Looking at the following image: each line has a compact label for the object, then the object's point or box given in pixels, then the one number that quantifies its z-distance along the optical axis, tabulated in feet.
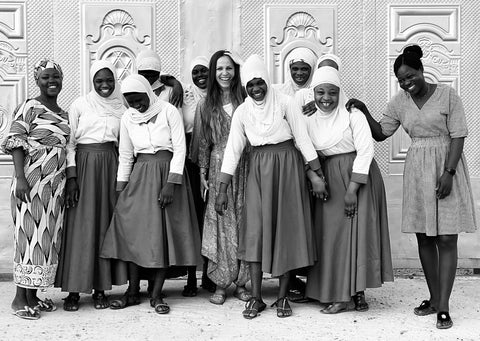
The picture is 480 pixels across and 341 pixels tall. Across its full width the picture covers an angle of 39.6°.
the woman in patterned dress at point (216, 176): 16.29
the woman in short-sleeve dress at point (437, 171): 14.42
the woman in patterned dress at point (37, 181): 14.88
